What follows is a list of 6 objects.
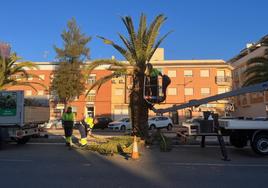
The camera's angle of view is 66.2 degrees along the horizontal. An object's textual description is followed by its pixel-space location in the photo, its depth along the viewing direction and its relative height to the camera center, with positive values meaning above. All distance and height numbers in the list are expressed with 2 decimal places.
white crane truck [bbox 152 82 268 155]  7.37 -0.57
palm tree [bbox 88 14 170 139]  10.54 +2.74
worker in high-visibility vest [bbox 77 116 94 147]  8.96 -0.76
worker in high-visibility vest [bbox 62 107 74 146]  9.06 -0.50
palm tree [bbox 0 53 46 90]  14.67 +3.15
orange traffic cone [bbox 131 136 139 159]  6.93 -1.36
